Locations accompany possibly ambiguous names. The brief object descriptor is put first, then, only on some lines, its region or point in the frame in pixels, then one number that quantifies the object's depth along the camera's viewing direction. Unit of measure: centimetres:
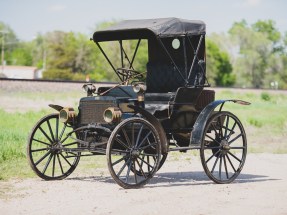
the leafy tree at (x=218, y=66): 11319
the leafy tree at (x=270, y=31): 14362
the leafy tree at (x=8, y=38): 14304
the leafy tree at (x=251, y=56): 12381
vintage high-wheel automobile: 1124
